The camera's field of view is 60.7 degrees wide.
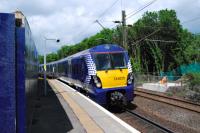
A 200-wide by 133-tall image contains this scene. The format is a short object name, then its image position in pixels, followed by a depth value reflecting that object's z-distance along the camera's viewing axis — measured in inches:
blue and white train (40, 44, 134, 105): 307.9
